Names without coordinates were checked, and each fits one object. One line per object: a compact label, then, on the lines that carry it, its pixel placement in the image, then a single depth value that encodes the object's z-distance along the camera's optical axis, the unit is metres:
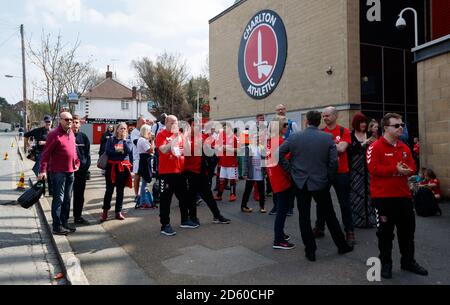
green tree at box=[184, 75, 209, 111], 48.94
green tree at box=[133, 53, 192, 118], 43.75
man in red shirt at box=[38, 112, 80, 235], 6.27
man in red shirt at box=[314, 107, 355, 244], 5.50
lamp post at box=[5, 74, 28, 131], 27.13
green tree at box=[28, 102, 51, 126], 44.61
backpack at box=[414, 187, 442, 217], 7.30
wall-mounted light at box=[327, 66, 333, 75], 14.79
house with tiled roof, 58.66
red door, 50.12
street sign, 17.26
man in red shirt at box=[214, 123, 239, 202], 9.44
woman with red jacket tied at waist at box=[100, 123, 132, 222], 7.12
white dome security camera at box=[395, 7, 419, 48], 11.71
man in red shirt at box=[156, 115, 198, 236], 6.23
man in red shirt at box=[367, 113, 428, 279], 4.28
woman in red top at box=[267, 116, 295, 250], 5.36
